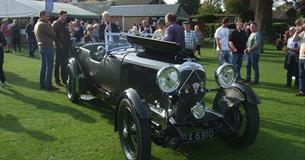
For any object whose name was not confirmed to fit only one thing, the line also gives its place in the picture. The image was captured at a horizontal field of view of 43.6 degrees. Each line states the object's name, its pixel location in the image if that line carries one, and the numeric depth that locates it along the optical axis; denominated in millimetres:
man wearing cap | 14117
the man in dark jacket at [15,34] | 19734
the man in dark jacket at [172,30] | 7602
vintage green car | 4641
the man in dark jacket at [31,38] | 18609
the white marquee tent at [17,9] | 27469
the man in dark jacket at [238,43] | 11172
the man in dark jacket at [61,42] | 10070
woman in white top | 10711
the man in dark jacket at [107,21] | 9492
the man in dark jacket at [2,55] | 9539
